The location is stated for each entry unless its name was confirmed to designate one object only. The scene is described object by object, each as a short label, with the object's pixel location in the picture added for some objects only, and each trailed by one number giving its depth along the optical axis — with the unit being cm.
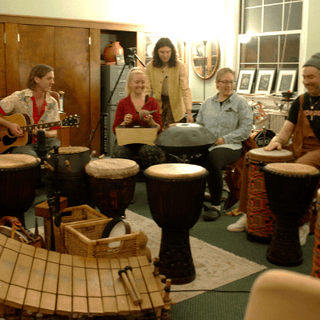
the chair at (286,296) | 73
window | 589
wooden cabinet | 593
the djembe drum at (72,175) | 314
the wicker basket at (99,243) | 230
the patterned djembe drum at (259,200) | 307
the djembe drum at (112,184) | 285
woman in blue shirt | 364
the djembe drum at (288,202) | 267
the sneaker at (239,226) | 338
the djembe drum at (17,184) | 279
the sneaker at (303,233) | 310
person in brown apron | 307
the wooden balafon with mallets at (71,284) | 179
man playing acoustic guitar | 405
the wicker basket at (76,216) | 269
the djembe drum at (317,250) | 220
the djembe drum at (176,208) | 246
